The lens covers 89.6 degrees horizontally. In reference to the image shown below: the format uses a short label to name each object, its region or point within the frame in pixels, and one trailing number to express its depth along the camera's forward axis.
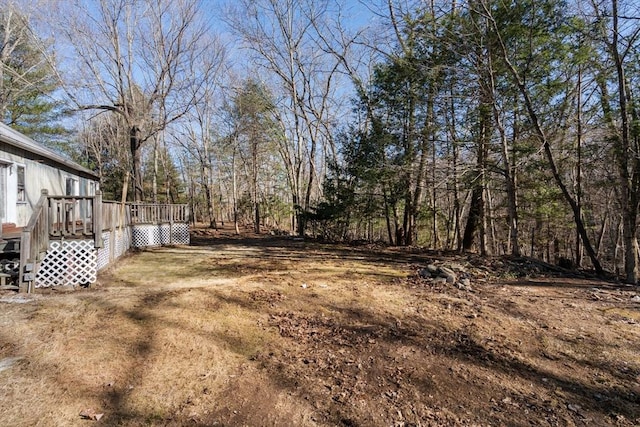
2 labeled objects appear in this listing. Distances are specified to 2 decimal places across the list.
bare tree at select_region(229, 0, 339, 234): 16.88
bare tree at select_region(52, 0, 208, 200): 14.68
